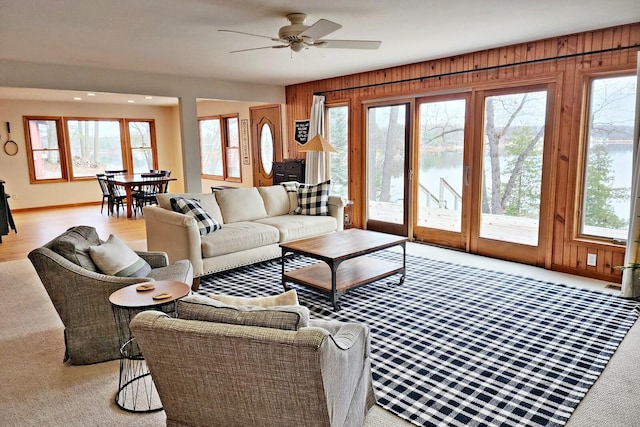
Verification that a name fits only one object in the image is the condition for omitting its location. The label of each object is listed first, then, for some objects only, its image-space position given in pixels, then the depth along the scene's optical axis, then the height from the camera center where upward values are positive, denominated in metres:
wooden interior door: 7.86 +0.33
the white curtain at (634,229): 3.65 -0.68
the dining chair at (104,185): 8.39 -0.50
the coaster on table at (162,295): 2.24 -0.73
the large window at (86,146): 9.30 +0.33
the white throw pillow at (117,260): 2.67 -0.65
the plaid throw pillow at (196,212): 4.29 -0.55
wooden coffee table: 3.53 -1.06
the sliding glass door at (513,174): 4.53 -0.22
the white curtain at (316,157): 6.77 +0.00
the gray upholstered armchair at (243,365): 1.34 -0.69
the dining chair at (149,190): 8.10 -0.61
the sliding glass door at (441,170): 5.25 -0.20
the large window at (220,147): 9.34 +0.26
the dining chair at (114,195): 8.19 -0.68
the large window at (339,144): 6.65 +0.20
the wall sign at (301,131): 7.14 +0.45
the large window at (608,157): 3.94 -0.05
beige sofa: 4.08 -0.76
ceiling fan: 3.15 +0.96
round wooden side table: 2.20 -1.05
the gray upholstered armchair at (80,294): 2.42 -0.79
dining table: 7.72 -0.41
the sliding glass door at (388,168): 5.86 -0.18
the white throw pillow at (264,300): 1.83 -0.63
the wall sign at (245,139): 8.79 +0.40
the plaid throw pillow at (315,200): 5.38 -0.56
